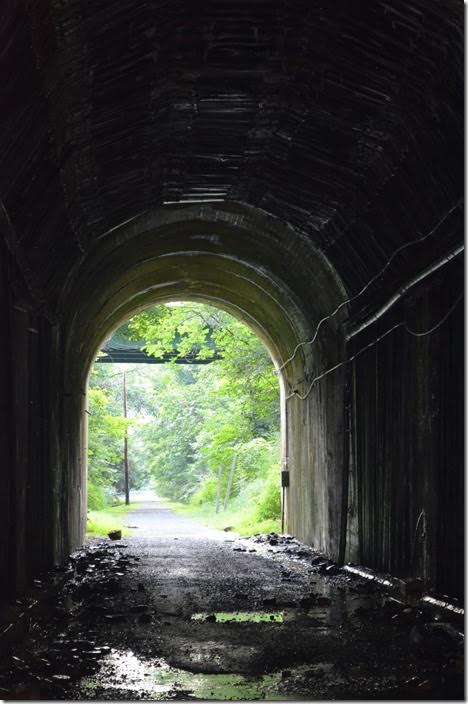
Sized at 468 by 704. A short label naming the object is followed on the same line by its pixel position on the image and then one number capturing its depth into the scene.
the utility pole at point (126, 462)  52.75
